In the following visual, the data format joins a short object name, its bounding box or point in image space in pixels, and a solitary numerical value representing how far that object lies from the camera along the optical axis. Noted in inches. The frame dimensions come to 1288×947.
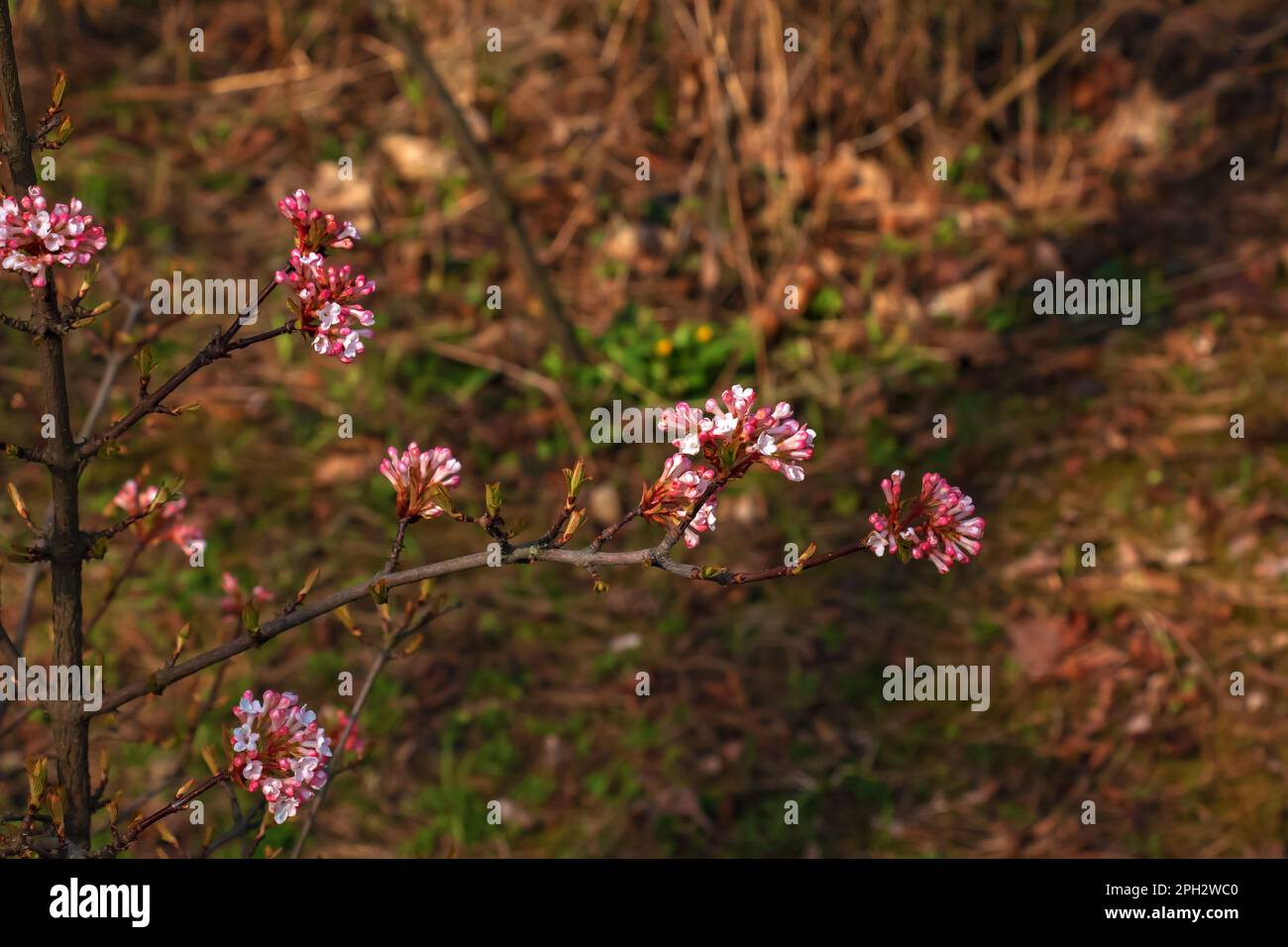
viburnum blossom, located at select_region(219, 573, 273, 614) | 51.7
